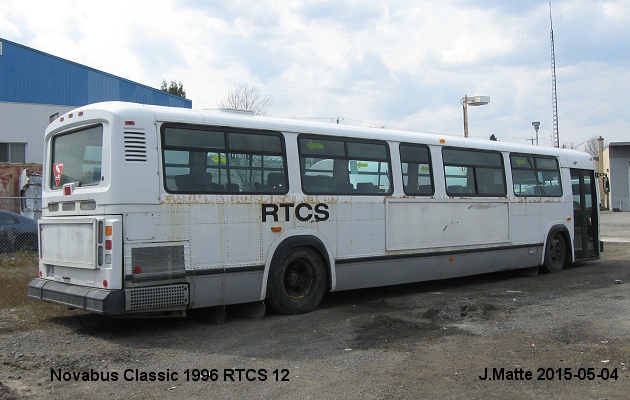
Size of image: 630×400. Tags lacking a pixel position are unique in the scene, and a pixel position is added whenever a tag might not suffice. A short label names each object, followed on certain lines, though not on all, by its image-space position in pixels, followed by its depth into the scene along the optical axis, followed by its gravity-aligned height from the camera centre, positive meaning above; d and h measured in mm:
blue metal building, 28344 +6436
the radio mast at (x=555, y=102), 41531 +7779
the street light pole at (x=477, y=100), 30825 +5808
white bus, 7516 +187
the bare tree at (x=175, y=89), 53344 +11810
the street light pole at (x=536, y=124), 42256 +6185
